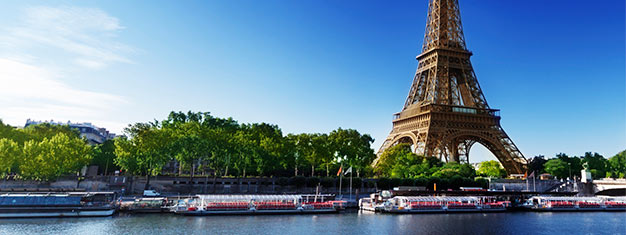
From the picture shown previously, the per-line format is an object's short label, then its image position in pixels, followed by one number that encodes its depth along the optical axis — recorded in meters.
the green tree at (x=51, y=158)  57.22
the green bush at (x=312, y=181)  69.06
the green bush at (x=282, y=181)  68.62
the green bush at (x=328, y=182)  70.12
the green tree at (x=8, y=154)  56.19
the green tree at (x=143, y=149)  62.22
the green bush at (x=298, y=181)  68.62
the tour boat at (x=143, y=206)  45.41
